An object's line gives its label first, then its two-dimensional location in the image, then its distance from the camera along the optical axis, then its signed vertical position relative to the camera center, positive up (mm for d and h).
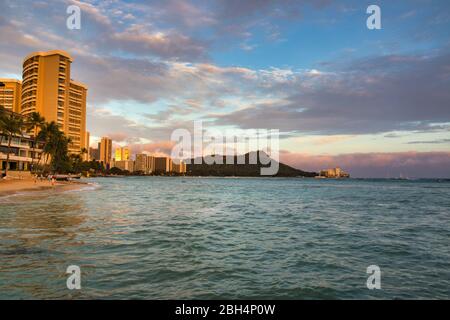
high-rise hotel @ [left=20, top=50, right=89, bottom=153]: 180125 +50066
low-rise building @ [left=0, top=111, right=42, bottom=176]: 94375 +5126
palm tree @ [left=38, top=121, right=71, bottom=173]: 106825 +8242
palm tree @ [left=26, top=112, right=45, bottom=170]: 100500 +15404
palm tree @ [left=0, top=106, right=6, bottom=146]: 76106 +13471
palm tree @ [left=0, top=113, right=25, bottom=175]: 78262 +11158
